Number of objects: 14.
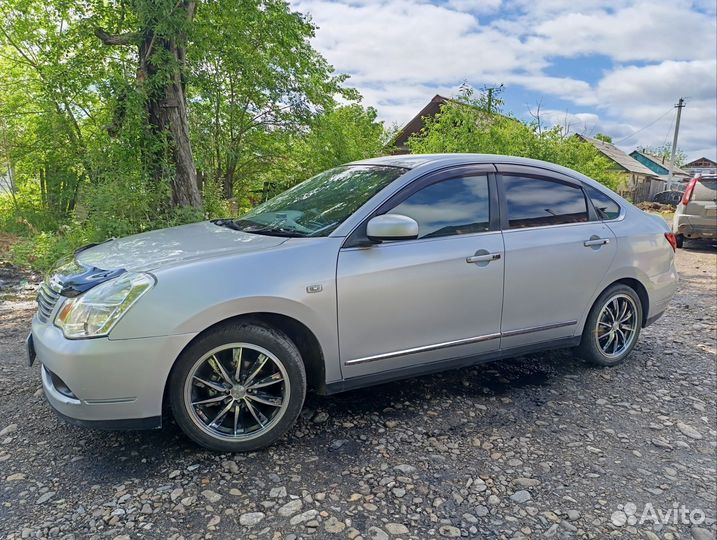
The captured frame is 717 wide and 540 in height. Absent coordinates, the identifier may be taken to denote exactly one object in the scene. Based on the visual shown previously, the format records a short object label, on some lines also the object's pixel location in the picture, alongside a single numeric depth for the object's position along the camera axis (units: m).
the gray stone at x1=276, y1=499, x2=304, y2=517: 2.26
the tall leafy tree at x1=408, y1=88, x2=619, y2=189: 9.71
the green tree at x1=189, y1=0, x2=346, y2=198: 8.16
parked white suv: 10.45
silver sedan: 2.47
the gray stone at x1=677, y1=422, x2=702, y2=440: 3.11
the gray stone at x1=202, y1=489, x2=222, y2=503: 2.33
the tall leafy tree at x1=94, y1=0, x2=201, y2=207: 6.54
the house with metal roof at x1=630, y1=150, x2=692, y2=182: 56.91
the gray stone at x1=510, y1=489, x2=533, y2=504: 2.41
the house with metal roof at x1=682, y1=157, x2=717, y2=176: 85.28
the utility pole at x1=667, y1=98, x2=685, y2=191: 39.75
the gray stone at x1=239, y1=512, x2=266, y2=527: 2.19
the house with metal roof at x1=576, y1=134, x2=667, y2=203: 37.97
